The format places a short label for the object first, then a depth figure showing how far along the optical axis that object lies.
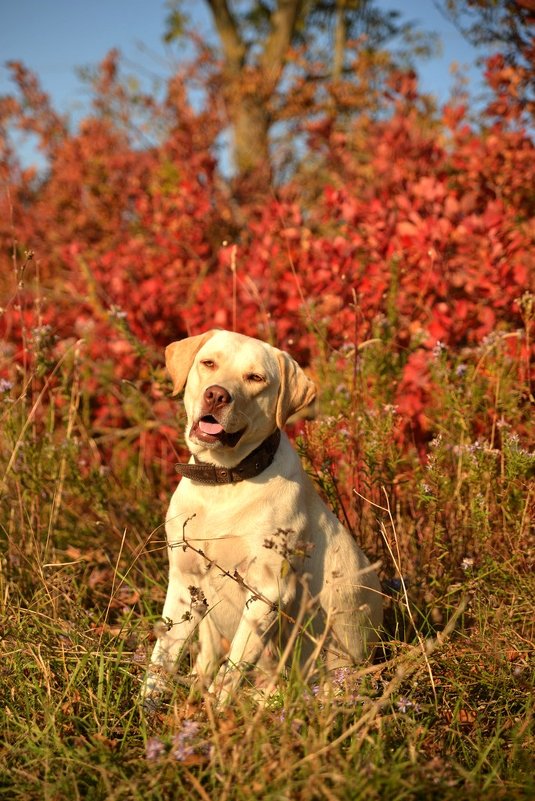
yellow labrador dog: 4.87
